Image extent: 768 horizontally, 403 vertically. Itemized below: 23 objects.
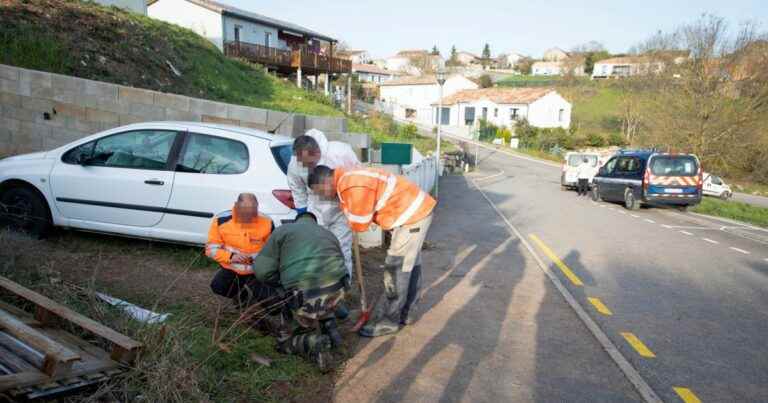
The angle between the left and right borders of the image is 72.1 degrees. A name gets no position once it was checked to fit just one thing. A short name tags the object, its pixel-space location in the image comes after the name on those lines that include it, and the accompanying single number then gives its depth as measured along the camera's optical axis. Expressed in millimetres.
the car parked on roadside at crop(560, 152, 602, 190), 22453
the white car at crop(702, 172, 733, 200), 24094
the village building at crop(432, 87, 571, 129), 55906
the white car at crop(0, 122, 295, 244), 5750
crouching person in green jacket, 3861
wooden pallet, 2645
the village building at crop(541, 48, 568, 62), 116412
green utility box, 9995
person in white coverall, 5176
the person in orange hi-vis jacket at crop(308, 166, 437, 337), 4293
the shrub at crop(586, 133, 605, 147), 48469
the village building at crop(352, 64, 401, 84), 83750
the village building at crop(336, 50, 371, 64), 109844
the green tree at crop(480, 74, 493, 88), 76688
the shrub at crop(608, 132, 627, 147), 48312
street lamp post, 16653
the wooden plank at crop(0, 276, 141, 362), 3093
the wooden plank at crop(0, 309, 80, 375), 2693
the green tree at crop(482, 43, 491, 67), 130100
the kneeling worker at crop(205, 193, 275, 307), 4332
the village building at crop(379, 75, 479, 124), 68625
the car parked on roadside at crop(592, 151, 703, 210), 15078
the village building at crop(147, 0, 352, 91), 36312
